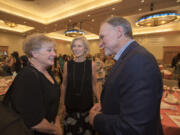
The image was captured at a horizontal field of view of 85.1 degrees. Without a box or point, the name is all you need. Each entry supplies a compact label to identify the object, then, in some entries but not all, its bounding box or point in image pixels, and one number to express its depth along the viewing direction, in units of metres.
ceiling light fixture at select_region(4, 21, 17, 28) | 6.10
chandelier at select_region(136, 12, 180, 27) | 4.50
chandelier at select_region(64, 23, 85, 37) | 6.59
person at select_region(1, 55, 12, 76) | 4.21
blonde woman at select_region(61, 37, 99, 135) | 1.37
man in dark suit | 0.53
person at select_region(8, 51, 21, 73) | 4.00
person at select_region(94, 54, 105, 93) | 3.56
